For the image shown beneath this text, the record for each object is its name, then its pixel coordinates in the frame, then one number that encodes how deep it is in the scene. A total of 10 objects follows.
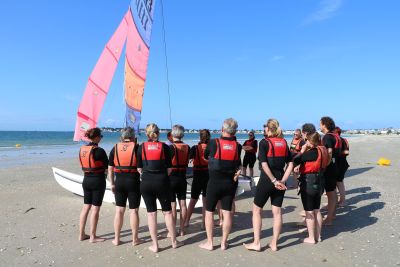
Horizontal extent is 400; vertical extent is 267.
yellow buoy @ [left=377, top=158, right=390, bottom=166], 13.01
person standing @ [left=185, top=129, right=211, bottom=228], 4.84
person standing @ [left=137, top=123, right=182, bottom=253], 4.04
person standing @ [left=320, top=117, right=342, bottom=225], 5.09
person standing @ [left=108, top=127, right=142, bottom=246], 4.18
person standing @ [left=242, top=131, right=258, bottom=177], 8.41
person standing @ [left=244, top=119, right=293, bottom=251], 3.98
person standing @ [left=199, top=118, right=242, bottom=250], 4.04
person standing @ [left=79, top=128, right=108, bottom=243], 4.39
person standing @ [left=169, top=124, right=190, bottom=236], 4.56
